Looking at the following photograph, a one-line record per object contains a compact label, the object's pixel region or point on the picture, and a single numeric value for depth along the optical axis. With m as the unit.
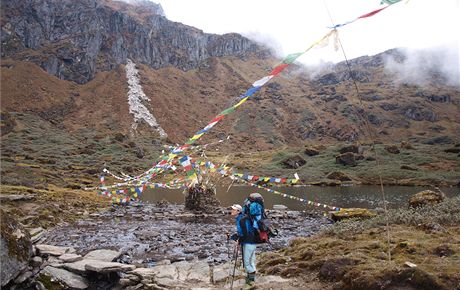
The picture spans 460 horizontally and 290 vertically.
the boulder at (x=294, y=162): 71.00
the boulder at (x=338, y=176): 57.22
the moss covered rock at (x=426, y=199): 17.52
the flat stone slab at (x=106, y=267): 8.10
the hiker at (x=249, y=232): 7.93
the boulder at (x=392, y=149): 75.62
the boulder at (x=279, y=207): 26.65
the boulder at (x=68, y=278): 7.90
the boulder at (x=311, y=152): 79.62
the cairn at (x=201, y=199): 24.47
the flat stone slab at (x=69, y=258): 8.80
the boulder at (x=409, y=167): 61.26
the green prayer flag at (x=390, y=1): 7.11
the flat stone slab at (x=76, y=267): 8.30
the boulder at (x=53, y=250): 8.45
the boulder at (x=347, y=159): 67.50
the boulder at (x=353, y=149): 73.88
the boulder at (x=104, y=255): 9.38
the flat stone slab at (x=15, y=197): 19.66
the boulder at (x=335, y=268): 7.97
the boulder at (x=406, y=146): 79.16
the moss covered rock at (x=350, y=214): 18.73
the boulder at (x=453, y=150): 74.69
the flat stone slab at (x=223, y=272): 9.16
